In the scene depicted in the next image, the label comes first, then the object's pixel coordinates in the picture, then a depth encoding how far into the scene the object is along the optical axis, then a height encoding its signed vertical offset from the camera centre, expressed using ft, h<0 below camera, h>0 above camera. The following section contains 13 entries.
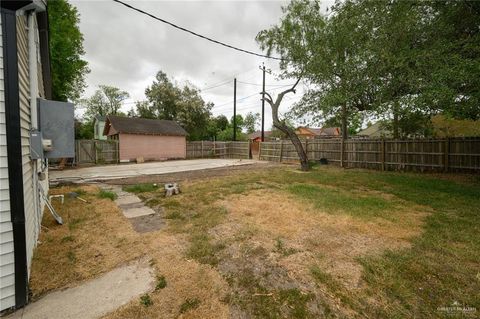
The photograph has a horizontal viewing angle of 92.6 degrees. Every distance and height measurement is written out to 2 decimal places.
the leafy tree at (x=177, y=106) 91.71 +17.74
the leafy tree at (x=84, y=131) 92.58 +8.67
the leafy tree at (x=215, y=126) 104.32 +12.09
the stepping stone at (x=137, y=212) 16.01 -4.48
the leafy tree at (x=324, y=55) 22.25 +11.23
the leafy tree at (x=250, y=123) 213.05 +24.00
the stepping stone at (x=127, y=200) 18.97 -4.29
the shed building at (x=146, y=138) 61.11 +3.56
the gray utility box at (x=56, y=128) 11.45 +1.22
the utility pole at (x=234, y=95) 69.87 +16.58
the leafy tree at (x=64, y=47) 45.88 +22.22
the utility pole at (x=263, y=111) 59.64 +10.67
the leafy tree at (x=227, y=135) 120.67 +7.81
